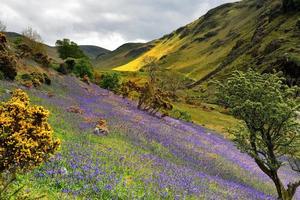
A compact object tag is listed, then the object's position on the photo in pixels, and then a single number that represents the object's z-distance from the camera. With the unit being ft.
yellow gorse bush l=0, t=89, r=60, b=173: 19.13
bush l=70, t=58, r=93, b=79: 174.13
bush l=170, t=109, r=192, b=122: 145.72
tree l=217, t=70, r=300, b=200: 58.75
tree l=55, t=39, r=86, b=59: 249.68
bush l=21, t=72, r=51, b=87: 88.61
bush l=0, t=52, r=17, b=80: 86.80
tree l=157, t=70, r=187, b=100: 285.63
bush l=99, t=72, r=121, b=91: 161.43
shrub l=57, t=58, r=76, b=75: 176.18
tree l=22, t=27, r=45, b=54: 159.77
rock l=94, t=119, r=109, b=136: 57.50
